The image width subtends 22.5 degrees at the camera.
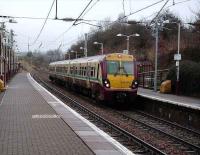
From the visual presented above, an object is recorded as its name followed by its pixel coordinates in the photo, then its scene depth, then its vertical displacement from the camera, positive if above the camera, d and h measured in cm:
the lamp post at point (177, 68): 3368 -65
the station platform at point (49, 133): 1227 -225
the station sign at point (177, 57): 3368 +10
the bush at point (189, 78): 3247 -133
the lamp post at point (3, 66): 4520 -65
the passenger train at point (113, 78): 2738 -105
